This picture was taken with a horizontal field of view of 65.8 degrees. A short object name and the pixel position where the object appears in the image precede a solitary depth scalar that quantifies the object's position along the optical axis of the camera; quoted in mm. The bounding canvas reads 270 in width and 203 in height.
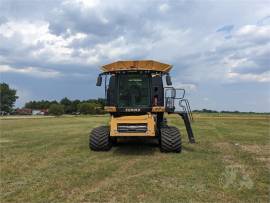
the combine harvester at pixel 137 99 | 6585
